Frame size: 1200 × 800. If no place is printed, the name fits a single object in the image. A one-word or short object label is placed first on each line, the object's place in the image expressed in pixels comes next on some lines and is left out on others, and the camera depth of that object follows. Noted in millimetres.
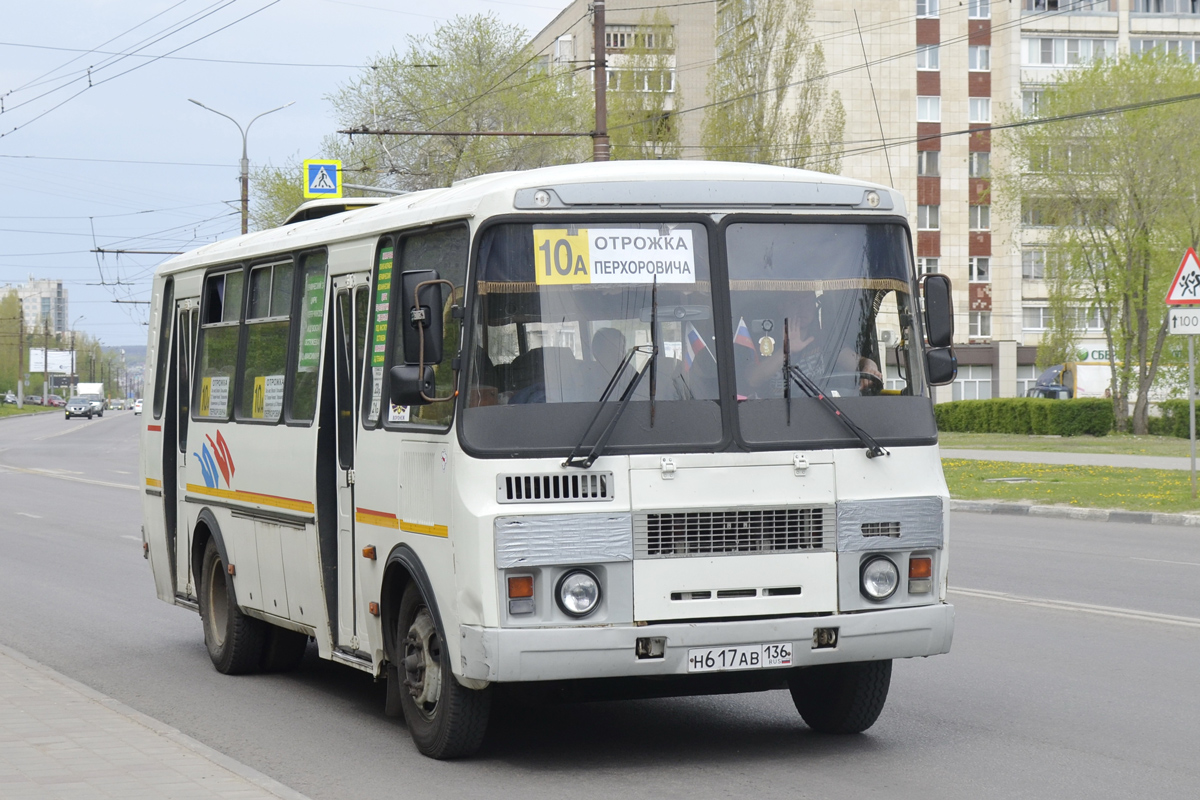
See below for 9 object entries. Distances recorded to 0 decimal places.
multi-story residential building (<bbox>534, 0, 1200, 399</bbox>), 75750
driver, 7195
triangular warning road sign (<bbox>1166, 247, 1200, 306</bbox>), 21266
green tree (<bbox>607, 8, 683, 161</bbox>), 60438
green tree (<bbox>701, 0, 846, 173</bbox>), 56625
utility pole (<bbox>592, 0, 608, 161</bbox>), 27066
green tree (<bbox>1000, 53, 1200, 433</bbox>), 48562
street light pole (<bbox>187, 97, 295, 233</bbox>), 49562
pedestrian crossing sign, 39125
